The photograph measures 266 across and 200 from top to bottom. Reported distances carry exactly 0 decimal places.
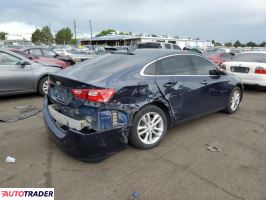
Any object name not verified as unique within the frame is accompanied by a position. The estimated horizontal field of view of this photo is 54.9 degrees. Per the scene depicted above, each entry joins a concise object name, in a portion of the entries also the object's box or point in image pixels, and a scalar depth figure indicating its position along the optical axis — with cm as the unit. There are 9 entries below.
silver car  684
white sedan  830
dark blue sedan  333
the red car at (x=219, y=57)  1495
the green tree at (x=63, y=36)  11011
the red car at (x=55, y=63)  817
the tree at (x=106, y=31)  12827
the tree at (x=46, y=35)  9650
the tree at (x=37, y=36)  9538
